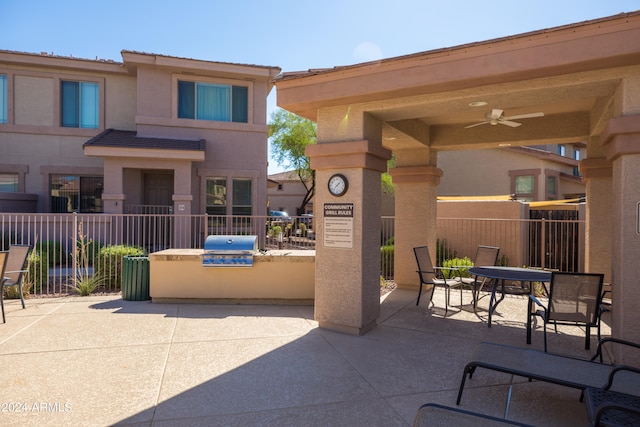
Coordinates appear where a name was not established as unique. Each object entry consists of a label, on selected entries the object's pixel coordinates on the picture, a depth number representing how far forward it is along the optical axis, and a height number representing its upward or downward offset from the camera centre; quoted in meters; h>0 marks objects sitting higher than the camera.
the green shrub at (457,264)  10.59 -1.34
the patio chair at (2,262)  6.49 -0.84
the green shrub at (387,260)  12.66 -1.46
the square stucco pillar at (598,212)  7.85 +0.07
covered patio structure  4.59 +1.57
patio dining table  6.30 -1.00
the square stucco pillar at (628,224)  4.56 -0.09
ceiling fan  6.65 +1.71
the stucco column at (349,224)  6.07 -0.17
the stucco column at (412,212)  9.23 +0.04
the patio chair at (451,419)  2.53 -1.30
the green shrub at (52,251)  11.05 -1.14
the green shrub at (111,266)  9.30 -1.28
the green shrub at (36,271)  8.66 -1.37
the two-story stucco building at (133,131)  14.21 +2.98
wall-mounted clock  6.14 +0.44
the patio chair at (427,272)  7.58 -1.15
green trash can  8.23 -1.41
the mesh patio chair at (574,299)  5.06 -1.06
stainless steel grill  7.82 -0.79
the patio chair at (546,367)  3.48 -1.42
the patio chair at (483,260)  7.94 -0.94
